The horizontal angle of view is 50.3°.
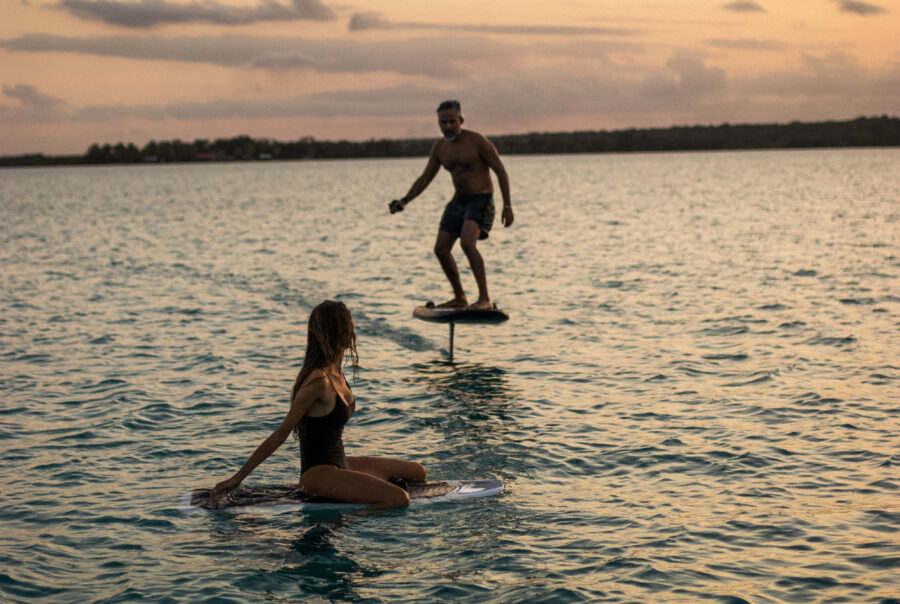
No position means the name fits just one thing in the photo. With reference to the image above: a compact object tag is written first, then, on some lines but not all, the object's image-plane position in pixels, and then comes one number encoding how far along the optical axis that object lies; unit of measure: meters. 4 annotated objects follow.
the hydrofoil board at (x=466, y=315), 14.86
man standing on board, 14.55
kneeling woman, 8.02
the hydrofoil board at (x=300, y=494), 8.60
